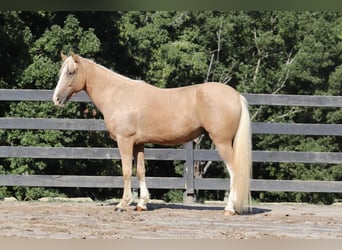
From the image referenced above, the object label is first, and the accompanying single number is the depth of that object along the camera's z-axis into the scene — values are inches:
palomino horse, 446.0
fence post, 580.1
